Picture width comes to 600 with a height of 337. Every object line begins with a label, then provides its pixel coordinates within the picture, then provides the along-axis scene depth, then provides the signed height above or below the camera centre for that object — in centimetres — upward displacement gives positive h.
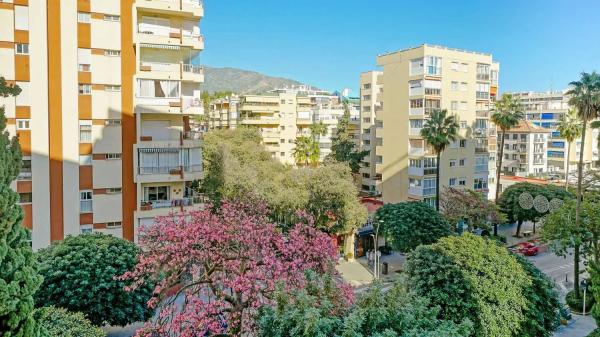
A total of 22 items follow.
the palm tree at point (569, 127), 5362 +141
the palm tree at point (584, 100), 2857 +242
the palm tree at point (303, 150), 6519 -175
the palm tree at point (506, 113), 4747 +256
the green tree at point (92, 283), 1831 -565
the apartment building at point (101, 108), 2545 +148
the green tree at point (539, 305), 1842 -660
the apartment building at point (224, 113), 7375 +373
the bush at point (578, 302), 2695 -921
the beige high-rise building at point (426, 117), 4512 +209
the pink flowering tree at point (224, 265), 1341 -380
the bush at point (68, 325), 1444 -590
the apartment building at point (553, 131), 8562 +148
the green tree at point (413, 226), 3316 -612
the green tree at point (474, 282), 1698 -528
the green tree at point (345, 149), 6272 -154
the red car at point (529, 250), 4003 -920
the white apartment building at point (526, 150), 8338 -196
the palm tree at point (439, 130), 3972 +68
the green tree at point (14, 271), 980 -287
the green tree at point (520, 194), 4441 -539
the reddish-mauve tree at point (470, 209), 3794 -557
